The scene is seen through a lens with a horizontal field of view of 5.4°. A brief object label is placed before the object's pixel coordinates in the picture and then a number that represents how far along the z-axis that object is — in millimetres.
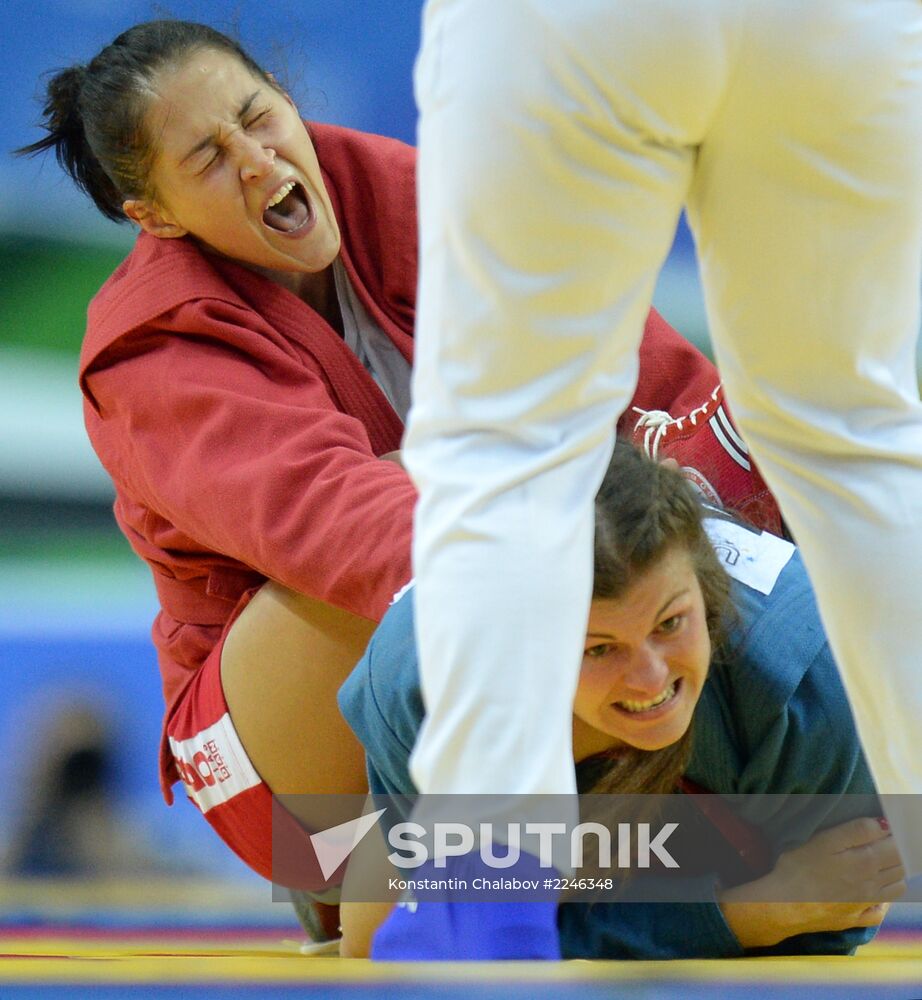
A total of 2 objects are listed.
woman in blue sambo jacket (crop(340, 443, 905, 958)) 8234
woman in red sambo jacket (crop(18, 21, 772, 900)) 8494
